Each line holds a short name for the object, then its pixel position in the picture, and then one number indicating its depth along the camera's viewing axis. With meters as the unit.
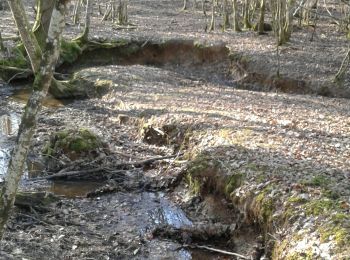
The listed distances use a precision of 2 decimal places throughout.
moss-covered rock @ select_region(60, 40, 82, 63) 20.27
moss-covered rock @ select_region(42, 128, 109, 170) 10.77
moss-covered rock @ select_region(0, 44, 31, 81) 18.36
